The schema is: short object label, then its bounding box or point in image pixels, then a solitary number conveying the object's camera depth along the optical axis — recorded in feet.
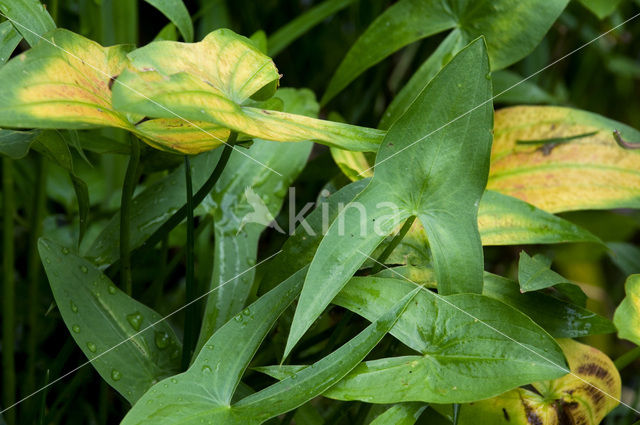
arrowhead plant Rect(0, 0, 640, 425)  3.12
